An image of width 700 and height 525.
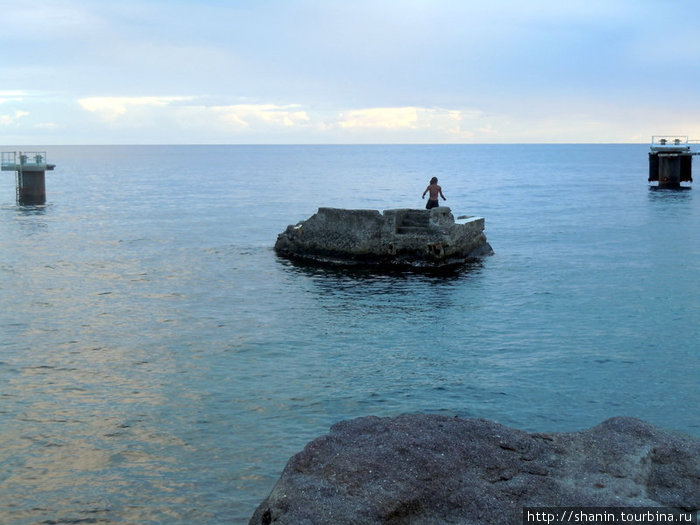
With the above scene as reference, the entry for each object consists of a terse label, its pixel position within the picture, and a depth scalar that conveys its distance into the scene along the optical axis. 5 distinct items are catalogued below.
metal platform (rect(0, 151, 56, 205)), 54.31
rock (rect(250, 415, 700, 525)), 6.05
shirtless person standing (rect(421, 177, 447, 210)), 26.86
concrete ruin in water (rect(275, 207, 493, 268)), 25.52
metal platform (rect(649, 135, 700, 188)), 72.62
